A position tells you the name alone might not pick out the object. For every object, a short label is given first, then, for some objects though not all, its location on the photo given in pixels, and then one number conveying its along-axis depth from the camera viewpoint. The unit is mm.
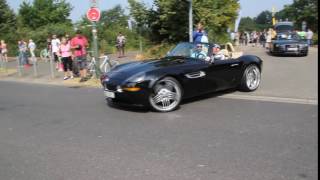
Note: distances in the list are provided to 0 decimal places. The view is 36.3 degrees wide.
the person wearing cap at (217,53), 10388
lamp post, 16619
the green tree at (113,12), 85844
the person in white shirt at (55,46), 21598
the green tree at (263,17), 145912
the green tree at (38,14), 52406
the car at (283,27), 32469
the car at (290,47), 22031
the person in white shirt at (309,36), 31697
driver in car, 10195
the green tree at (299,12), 87081
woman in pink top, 16562
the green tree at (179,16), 23672
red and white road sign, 15174
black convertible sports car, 8836
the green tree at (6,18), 43803
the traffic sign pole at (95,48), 15234
